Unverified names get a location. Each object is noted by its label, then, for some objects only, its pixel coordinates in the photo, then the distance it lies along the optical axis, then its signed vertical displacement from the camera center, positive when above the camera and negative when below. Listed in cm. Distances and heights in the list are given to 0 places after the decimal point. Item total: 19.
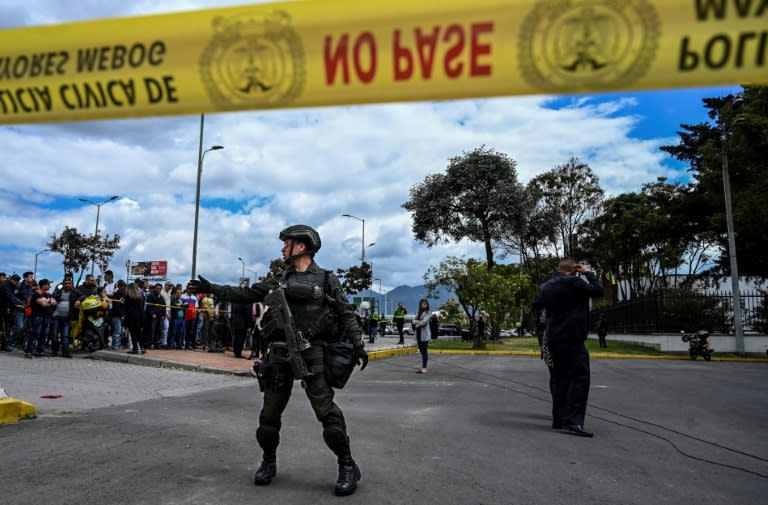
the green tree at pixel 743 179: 1867 +557
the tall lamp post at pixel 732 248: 1953 +275
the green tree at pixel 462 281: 2242 +176
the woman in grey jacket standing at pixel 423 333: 1206 -16
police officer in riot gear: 394 -7
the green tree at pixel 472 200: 3403 +748
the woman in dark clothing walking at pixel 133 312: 1255 +23
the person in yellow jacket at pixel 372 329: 2499 -18
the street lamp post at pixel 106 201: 4100 +859
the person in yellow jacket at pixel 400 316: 2402 +38
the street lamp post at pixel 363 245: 4851 +665
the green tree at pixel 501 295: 2228 +120
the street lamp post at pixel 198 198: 2392 +515
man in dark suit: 595 -8
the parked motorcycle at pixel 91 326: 1245 -8
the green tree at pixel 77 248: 4556 +579
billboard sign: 7512 +731
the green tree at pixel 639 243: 3384 +515
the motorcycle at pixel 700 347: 1761 -57
